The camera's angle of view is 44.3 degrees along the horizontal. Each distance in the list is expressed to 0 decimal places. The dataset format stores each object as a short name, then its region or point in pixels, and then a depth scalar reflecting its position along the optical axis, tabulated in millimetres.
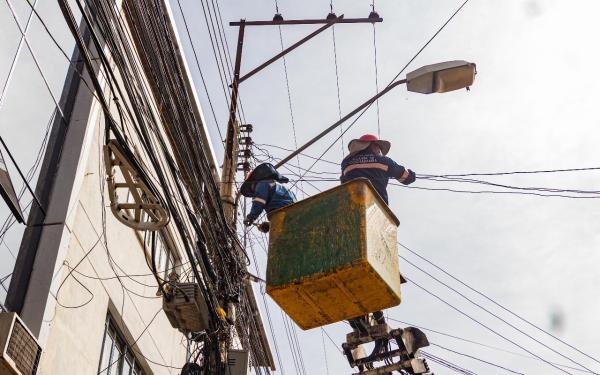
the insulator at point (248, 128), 9782
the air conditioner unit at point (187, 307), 6543
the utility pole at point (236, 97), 7212
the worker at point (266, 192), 6832
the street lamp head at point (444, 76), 7043
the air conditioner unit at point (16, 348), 4578
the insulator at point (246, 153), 9703
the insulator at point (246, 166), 9592
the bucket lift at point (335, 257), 4598
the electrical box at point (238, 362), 6723
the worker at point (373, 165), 7336
